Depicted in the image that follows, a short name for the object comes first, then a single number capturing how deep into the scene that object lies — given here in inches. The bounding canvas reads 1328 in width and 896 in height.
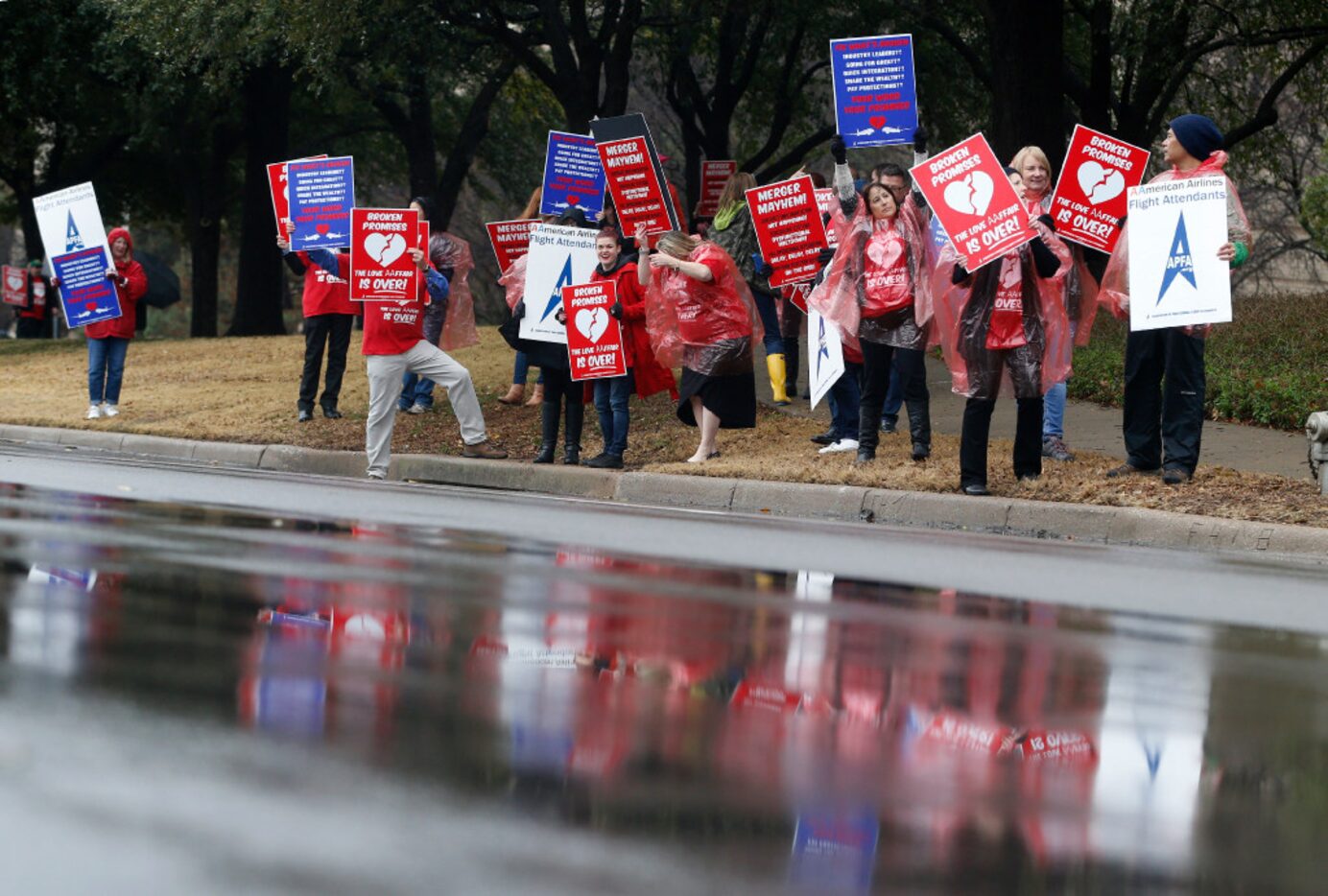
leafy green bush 647.8
